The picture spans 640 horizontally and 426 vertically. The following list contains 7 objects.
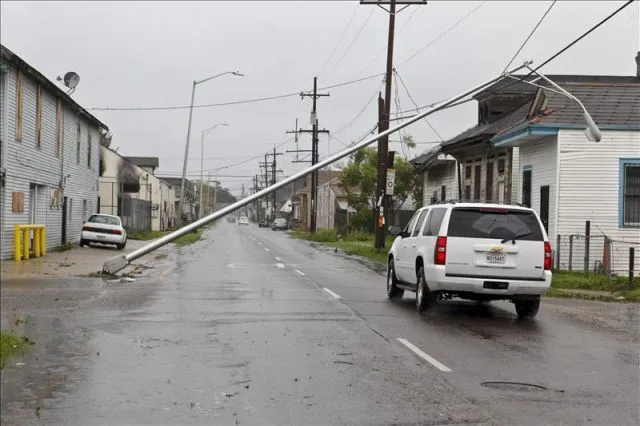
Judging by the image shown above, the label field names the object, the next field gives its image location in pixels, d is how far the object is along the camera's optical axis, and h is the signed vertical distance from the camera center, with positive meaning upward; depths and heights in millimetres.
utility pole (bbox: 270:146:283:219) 101319 +6722
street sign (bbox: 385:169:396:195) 31781 +1198
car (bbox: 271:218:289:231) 95375 -1878
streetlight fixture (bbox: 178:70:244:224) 44309 +2988
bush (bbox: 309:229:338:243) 51031 -1766
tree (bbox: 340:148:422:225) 50344 +2048
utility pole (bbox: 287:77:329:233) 58000 +5384
